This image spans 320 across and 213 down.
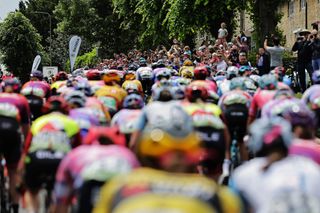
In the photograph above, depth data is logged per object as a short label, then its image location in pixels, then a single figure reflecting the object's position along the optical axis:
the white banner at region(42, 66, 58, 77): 49.41
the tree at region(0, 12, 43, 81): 63.88
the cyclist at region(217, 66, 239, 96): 15.05
